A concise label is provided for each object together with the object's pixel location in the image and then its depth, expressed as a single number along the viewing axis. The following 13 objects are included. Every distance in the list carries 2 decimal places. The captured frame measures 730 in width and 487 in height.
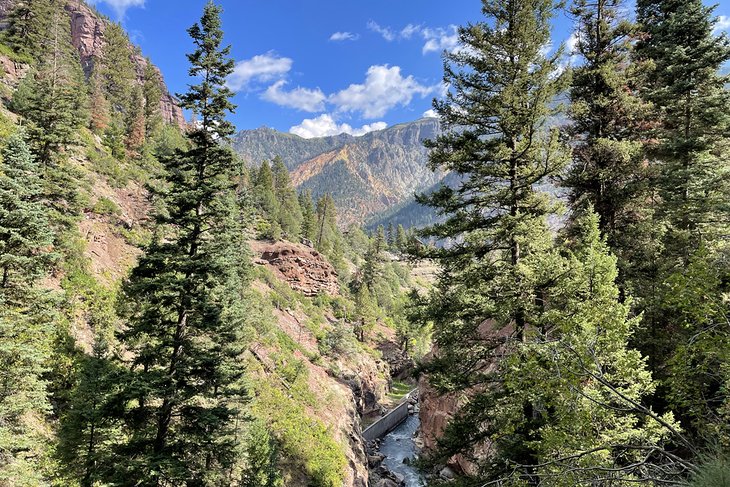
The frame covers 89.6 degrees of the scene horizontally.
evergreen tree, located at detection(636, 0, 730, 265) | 12.87
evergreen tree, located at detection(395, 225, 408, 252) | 124.80
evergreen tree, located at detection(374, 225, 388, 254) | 69.32
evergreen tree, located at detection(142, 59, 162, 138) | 60.25
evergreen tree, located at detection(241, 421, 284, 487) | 17.91
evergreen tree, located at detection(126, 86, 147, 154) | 49.25
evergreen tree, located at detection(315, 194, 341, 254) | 77.72
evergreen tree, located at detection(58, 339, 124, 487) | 11.93
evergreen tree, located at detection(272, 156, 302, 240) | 67.44
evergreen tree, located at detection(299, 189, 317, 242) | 74.00
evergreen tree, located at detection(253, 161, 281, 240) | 59.91
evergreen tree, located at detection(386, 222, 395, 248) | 146.90
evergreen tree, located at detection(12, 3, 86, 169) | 19.83
